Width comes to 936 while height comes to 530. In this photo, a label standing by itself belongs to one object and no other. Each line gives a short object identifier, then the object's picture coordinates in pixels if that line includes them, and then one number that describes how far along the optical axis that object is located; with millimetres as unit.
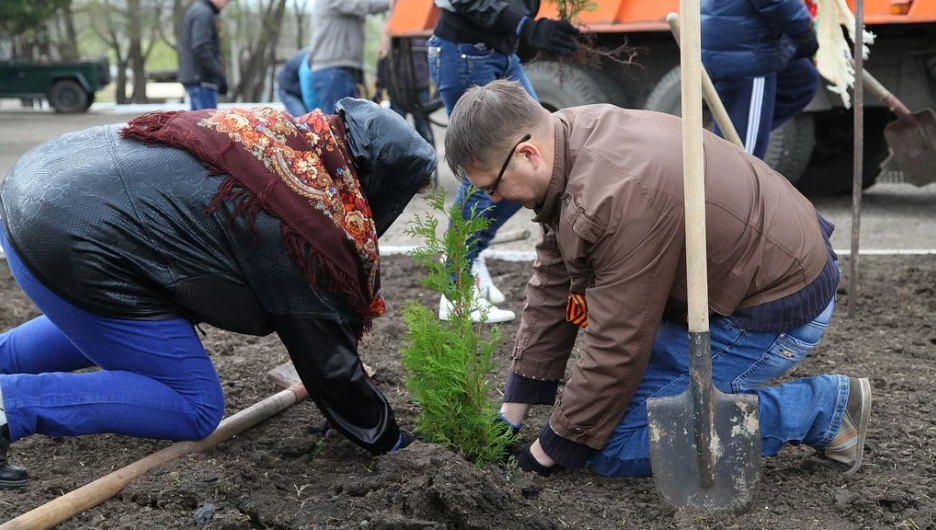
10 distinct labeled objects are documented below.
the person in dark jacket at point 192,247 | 2488
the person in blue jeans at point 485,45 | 4188
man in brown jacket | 2354
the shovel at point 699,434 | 2398
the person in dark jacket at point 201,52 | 8906
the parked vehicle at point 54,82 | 21922
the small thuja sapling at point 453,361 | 2688
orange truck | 7043
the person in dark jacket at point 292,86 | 10172
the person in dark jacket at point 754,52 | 4402
